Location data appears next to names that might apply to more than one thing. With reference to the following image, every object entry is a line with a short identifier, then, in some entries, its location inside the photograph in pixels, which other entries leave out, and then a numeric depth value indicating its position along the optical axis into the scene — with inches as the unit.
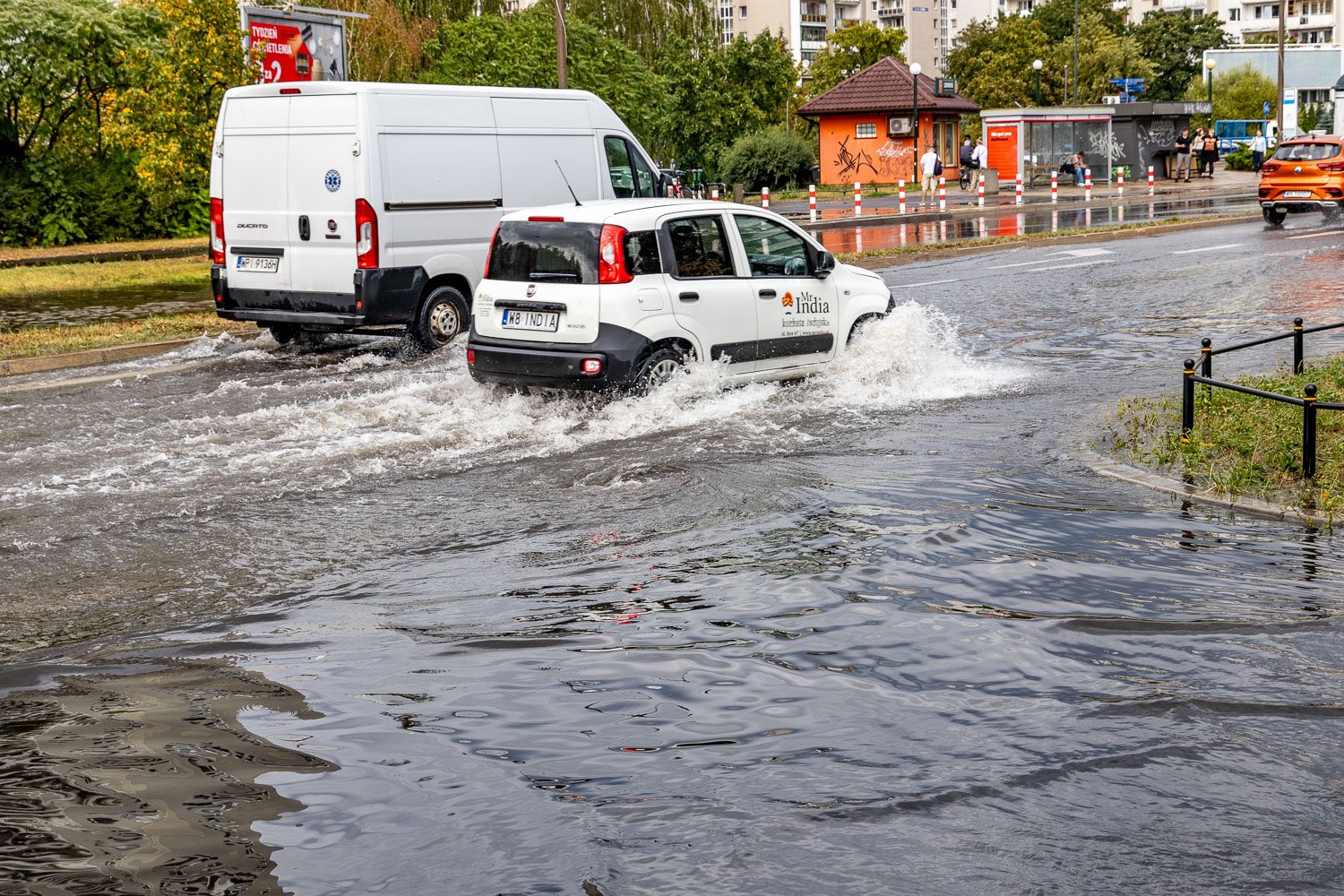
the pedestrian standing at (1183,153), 2070.6
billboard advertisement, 966.3
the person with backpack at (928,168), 1632.6
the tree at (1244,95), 3873.0
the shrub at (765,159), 2170.3
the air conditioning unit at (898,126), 2085.4
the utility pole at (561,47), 1364.4
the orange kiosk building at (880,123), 2094.0
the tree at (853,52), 3198.8
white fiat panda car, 434.3
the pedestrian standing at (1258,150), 2330.2
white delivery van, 568.1
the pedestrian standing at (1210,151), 2191.2
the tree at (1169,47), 4284.0
